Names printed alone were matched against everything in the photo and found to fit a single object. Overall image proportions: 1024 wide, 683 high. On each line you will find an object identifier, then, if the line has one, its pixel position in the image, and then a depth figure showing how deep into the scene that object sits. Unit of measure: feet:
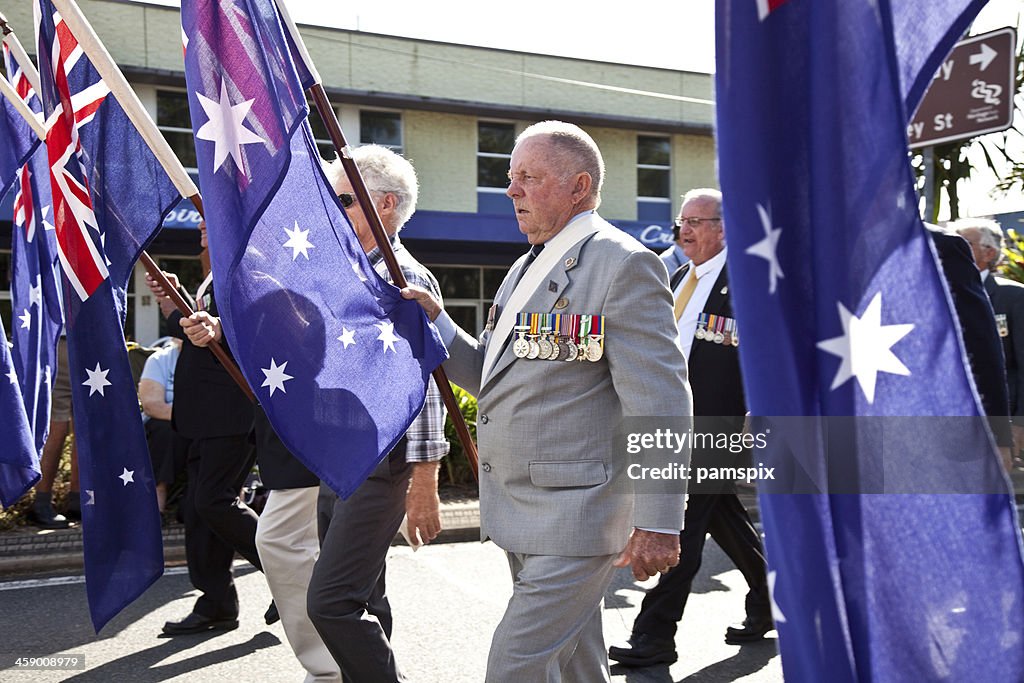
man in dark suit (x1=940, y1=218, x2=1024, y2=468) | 20.57
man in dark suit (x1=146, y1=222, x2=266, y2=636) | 17.47
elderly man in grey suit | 9.56
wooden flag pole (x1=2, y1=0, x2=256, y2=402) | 11.53
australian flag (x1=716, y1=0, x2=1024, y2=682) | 5.34
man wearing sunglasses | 12.14
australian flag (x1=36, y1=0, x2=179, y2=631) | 12.66
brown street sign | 15.99
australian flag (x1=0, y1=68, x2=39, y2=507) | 14.37
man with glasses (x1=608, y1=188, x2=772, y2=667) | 16.83
